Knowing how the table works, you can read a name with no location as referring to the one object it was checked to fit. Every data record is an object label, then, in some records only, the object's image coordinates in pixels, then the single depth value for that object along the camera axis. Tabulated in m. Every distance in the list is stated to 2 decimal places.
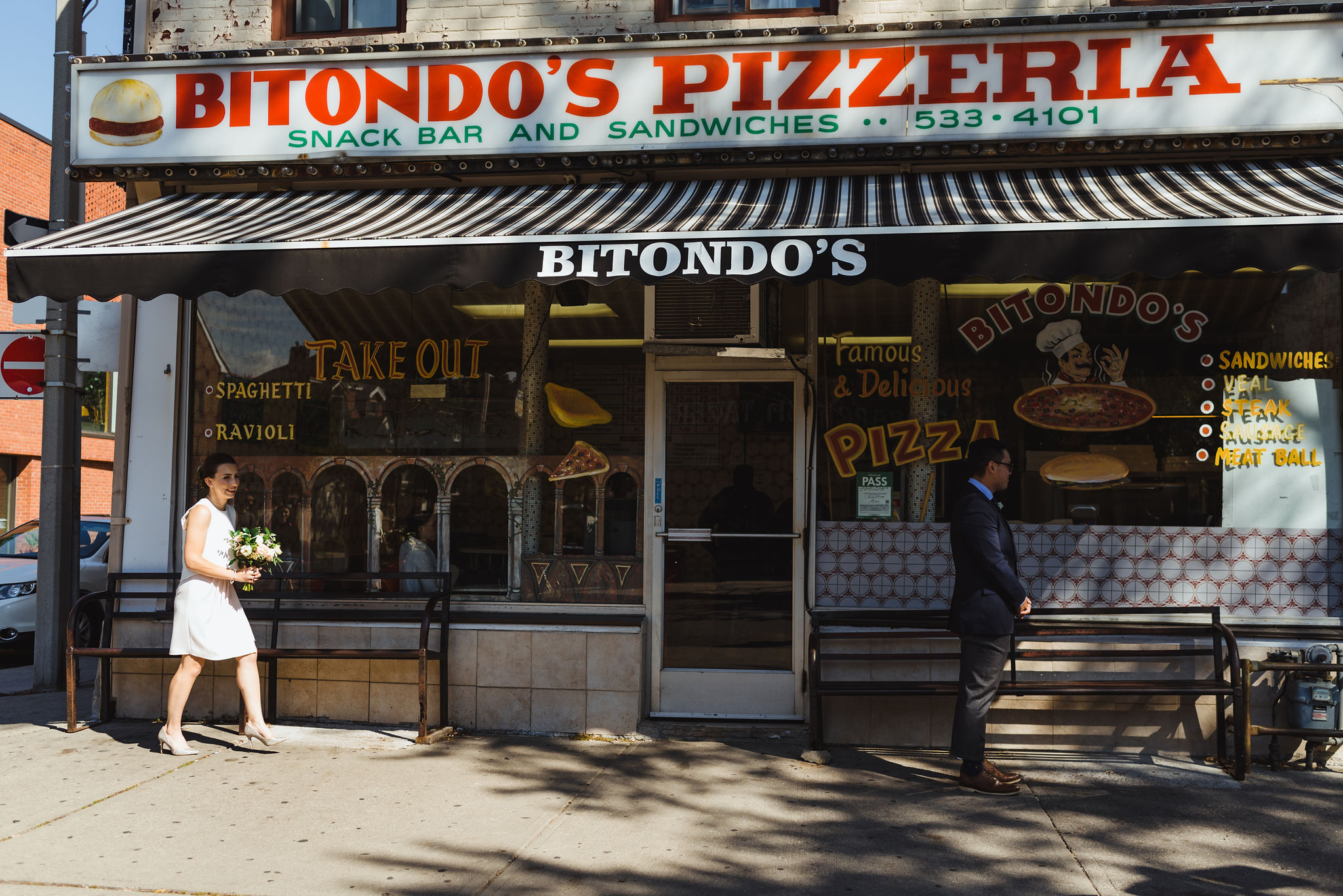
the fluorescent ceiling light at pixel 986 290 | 7.02
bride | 6.49
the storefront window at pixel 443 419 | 7.43
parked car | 10.57
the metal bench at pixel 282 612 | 7.00
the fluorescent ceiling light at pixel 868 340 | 7.11
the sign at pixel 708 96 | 6.66
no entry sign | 8.64
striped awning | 5.56
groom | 5.74
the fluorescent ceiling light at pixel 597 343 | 7.41
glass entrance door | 7.22
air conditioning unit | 7.16
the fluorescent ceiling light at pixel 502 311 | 7.51
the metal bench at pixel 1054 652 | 6.23
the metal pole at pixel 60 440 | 8.36
